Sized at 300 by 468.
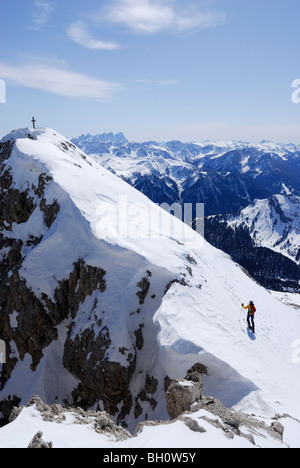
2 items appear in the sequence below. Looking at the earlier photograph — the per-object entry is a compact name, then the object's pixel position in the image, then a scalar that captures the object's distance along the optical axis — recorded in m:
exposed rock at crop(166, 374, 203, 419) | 16.86
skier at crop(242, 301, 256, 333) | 28.88
